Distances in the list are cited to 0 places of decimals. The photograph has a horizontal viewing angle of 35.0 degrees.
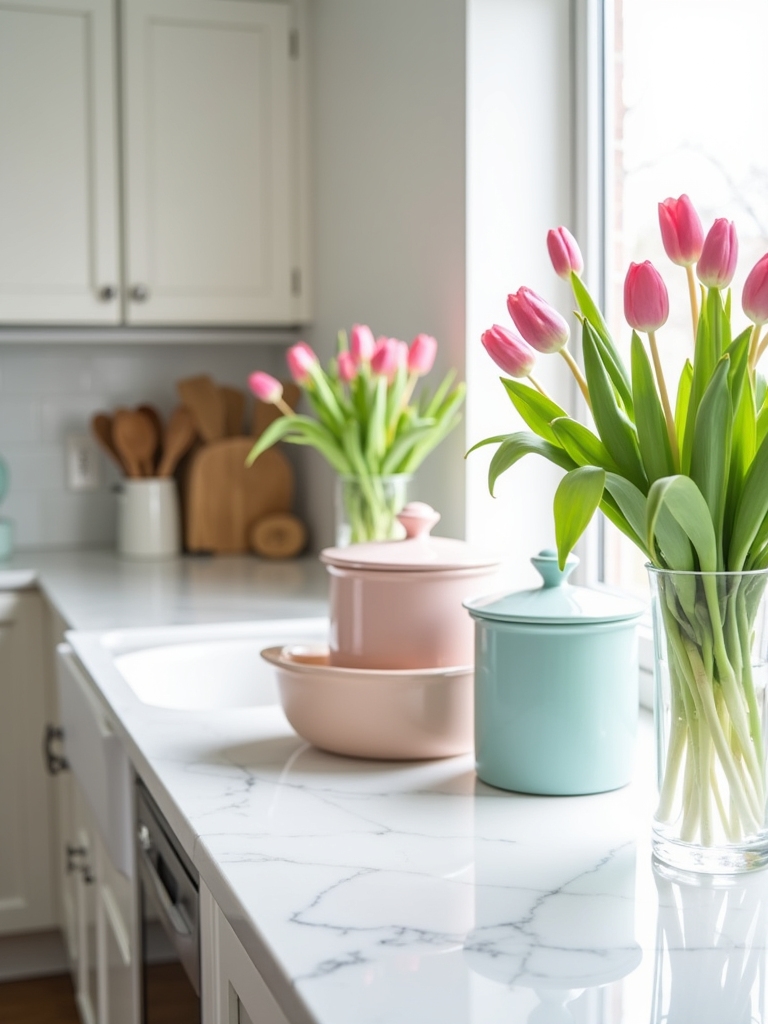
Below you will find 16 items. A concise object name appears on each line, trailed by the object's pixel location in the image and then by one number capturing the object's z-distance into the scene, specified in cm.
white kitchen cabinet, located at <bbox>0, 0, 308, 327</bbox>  268
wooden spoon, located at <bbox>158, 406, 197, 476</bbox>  298
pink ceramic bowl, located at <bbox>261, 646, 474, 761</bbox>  125
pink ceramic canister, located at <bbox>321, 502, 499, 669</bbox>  131
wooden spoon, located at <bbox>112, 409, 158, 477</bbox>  298
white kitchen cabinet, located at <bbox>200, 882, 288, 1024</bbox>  90
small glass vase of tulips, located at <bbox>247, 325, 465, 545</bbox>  199
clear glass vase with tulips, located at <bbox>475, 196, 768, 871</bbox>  92
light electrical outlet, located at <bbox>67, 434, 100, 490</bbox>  310
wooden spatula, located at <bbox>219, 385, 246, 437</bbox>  307
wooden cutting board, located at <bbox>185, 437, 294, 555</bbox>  292
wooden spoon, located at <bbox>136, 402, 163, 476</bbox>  305
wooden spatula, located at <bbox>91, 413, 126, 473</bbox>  301
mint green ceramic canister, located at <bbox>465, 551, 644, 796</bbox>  113
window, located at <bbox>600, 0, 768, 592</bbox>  155
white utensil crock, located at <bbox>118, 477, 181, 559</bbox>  293
